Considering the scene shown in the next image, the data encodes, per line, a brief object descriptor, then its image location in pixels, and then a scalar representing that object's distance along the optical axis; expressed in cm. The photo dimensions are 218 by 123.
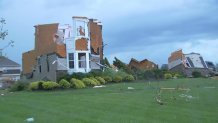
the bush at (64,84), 2935
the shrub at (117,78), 3536
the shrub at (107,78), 3441
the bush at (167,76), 4360
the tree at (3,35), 1245
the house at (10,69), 7063
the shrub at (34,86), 2887
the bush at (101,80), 3301
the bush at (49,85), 2859
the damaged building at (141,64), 5514
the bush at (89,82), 3107
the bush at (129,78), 3656
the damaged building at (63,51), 3638
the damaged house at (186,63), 5784
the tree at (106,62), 4252
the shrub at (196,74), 5202
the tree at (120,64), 4461
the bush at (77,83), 2942
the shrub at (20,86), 3133
